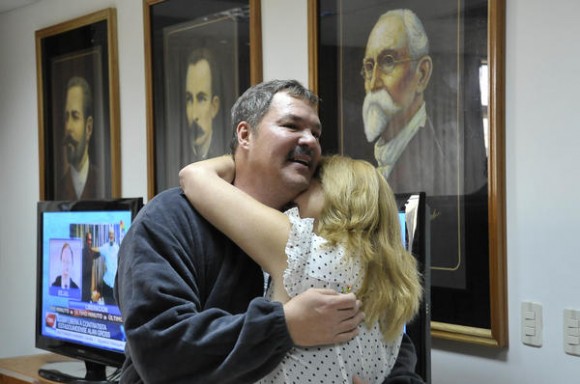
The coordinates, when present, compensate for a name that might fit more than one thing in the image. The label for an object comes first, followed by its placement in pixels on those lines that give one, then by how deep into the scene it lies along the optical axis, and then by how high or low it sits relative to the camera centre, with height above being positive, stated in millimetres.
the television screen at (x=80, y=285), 3039 -434
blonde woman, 1407 -146
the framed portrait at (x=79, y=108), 3715 +300
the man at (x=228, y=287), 1370 -207
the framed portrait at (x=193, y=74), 3117 +378
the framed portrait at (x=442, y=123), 2281 +126
